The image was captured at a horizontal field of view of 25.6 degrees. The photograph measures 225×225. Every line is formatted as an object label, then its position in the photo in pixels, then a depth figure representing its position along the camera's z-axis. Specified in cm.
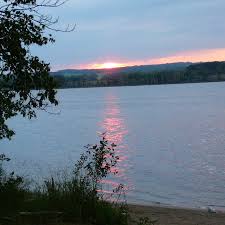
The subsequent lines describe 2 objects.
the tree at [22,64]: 605
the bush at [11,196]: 824
